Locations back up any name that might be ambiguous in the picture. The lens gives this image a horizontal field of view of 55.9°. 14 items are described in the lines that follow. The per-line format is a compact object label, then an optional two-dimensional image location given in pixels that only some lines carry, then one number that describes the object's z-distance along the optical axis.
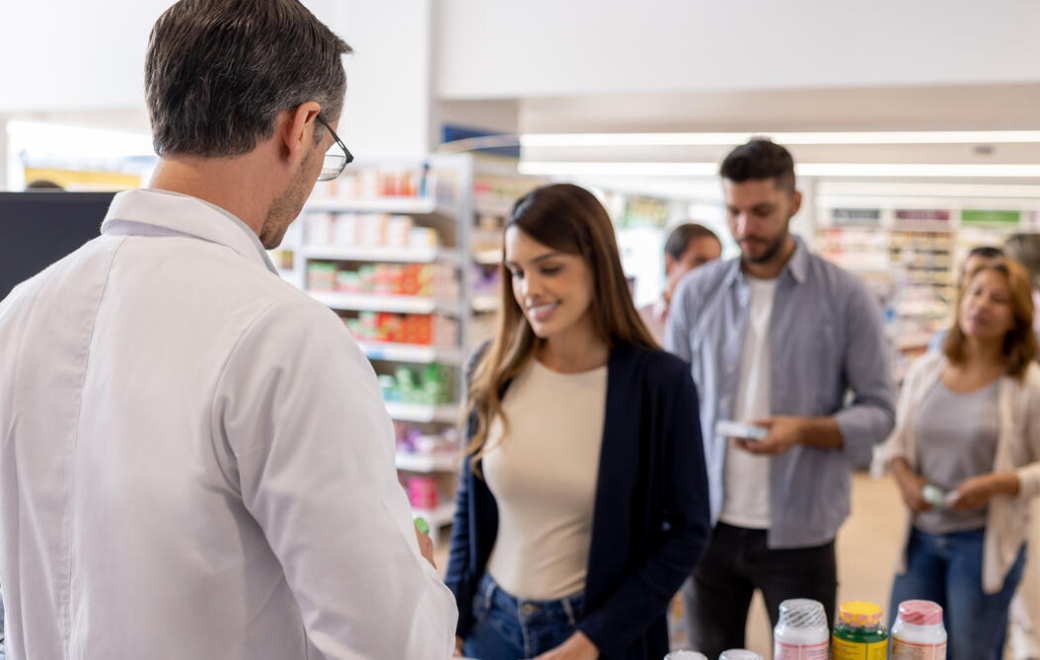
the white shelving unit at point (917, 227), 13.96
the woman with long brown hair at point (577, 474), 1.95
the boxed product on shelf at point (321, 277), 6.42
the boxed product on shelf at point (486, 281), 6.32
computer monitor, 1.62
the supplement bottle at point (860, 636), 1.39
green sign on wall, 14.99
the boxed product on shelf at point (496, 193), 6.25
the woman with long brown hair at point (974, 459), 3.00
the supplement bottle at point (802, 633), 1.37
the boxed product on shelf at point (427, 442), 6.21
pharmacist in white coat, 0.94
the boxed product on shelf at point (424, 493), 6.21
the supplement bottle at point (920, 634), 1.37
